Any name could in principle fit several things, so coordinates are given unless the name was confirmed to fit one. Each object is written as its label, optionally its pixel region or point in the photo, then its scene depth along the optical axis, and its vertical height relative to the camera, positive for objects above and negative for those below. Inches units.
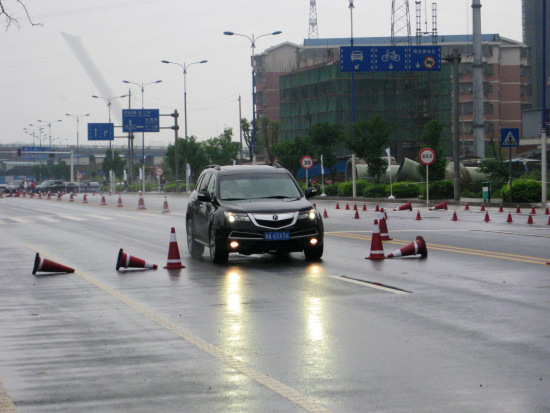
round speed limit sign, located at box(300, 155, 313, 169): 2244.1 +38.3
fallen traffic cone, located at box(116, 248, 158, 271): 598.4 -52.5
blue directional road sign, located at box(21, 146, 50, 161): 5524.6 +207.3
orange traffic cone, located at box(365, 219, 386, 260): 637.9 -50.2
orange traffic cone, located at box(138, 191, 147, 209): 1726.1 -43.3
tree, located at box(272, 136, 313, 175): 2603.3 +75.9
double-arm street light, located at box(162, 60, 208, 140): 3309.5 +367.2
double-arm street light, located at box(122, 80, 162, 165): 3807.1 +386.5
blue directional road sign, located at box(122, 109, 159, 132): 3403.1 +221.4
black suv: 603.8 -23.9
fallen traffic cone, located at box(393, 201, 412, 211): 1484.5 -49.2
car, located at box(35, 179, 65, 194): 3950.1 -19.3
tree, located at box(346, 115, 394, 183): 2181.3 +85.5
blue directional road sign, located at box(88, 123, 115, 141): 3956.7 +212.2
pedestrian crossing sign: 1456.7 +57.5
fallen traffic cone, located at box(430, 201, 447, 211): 1518.2 -49.6
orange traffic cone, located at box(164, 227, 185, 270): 608.7 -50.1
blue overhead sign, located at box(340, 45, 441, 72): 2283.5 +289.6
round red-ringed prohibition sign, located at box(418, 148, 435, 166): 1688.6 +36.0
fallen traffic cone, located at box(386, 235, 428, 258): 647.8 -51.2
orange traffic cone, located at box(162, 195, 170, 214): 1527.8 -47.9
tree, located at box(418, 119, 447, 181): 2031.3 +64.2
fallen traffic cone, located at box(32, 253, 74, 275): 584.3 -53.1
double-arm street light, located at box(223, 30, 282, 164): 2762.6 +411.0
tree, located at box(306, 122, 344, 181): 2508.6 +103.7
